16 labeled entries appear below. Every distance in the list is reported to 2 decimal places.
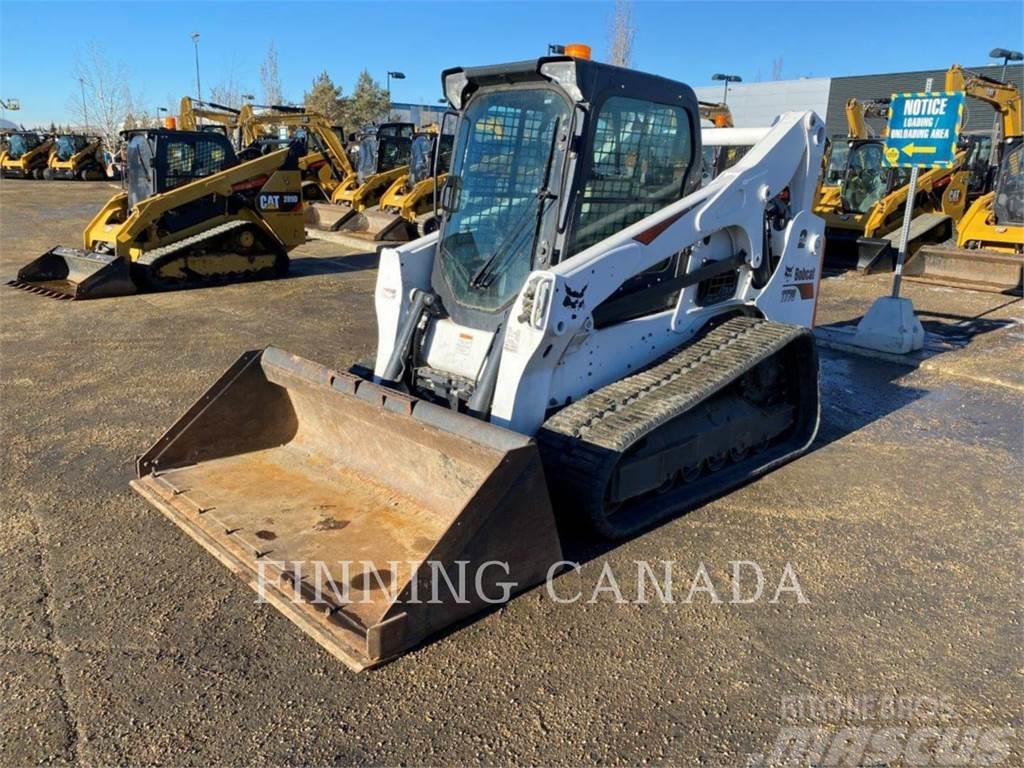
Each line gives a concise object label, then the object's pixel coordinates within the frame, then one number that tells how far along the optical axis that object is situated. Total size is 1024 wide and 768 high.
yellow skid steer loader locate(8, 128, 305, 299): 10.85
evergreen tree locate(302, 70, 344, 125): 59.03
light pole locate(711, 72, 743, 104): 22.46
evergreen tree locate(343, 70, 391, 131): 60.50
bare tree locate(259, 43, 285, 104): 48.47
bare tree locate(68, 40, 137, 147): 44.01
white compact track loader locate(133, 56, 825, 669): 3.43
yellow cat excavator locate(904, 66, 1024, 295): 11.26
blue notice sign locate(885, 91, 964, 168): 7.48
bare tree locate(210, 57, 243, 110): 50.24
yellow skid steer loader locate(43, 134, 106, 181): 35.75
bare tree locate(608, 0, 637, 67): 25.70
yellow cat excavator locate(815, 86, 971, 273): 13.05
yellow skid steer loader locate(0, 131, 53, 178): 36.41
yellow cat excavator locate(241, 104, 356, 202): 19.38
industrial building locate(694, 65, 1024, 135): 35.31
